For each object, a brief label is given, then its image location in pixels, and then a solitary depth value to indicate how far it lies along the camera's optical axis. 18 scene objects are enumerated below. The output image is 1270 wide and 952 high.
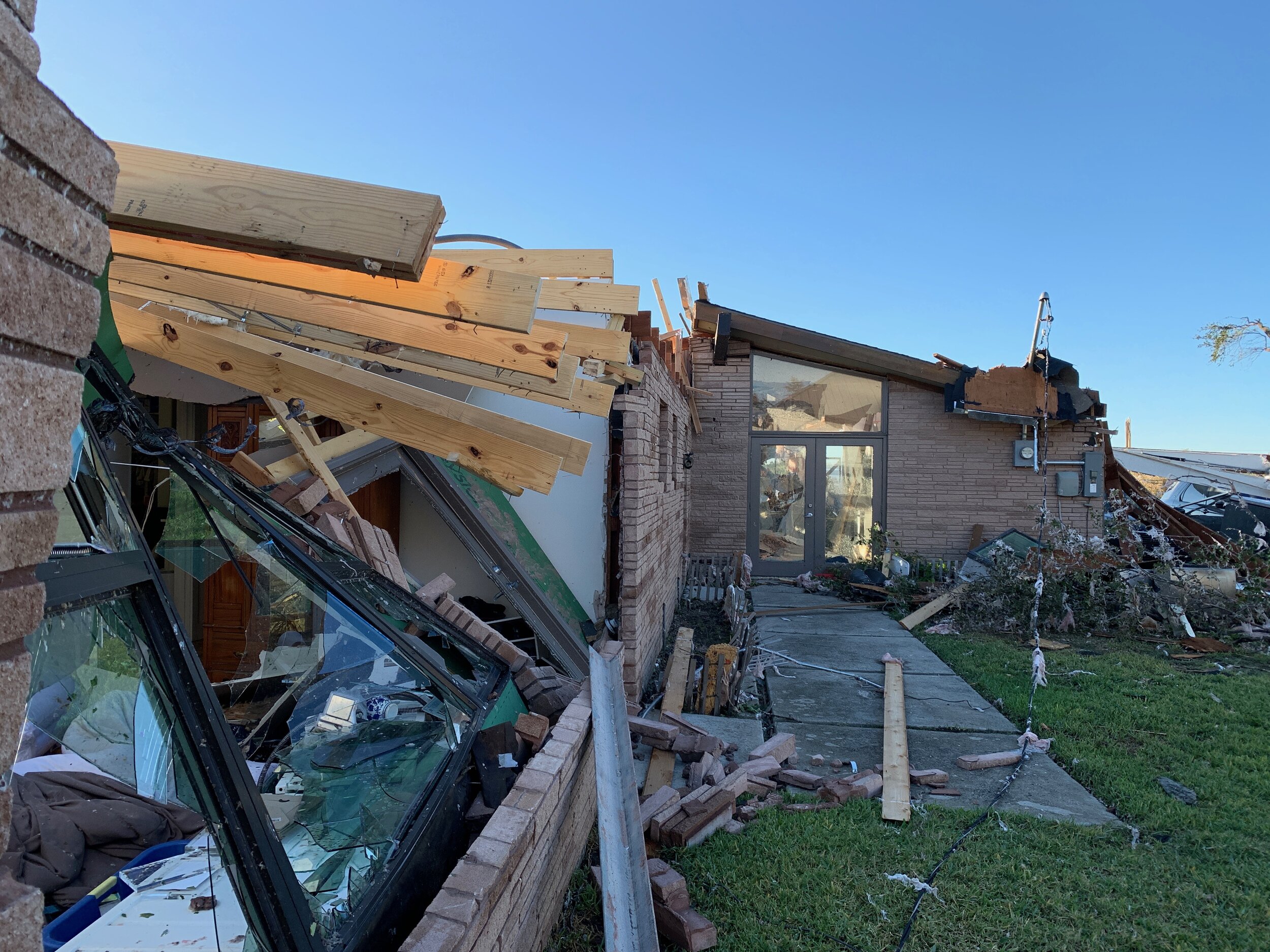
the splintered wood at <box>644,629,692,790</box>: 4.48
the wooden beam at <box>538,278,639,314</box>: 3.71
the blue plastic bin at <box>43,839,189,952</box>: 1.96
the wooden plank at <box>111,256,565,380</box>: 2.65
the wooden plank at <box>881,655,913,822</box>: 4.14
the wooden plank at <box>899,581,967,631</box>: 9.37
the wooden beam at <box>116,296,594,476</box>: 3.04
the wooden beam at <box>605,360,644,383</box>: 4.12
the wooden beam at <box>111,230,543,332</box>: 2.23
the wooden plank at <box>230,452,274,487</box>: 3.76
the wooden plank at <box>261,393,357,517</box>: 3.99
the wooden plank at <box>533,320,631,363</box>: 3.43
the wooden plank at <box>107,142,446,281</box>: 1.59
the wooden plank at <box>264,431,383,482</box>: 3.99
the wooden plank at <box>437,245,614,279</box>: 3.66
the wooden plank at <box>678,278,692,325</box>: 12.30
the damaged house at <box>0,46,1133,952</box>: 1.26
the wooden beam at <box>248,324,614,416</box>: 2.99
